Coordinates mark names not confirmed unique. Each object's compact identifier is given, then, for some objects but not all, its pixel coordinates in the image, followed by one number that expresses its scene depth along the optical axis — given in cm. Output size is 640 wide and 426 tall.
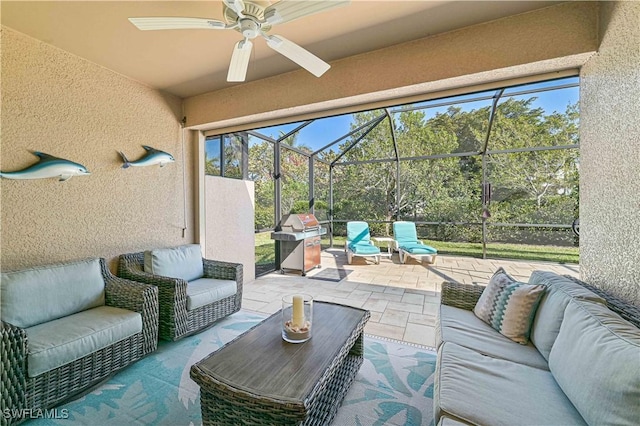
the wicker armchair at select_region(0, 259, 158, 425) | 158
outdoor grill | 511
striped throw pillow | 180
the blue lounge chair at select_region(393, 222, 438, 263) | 574
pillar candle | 178
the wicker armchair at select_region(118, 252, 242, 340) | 253
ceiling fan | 140
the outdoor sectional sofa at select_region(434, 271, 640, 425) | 103
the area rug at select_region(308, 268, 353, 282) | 494
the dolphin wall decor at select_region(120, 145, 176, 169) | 307
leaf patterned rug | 170
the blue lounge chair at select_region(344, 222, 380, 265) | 592
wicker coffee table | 122
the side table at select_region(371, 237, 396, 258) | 646
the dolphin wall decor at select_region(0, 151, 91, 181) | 229
